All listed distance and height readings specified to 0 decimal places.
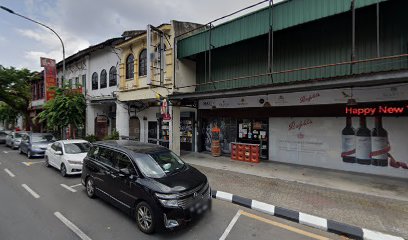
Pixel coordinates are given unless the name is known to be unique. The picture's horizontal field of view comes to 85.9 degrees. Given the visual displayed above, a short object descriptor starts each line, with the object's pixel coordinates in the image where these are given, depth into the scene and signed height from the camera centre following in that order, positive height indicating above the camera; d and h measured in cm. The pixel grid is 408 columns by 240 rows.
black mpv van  455 -150
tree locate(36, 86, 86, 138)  1589 +74
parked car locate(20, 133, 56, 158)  1352 -151
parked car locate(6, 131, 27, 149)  1845 -172
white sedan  913 -157
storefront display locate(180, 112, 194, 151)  1485 -76
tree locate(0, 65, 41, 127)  2266 +367
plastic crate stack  1127 -171
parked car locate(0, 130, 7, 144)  2322 -170
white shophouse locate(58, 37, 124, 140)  1766 +346
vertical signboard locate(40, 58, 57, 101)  1866 +403
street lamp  1311 +646
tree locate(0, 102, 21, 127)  3525 +103
